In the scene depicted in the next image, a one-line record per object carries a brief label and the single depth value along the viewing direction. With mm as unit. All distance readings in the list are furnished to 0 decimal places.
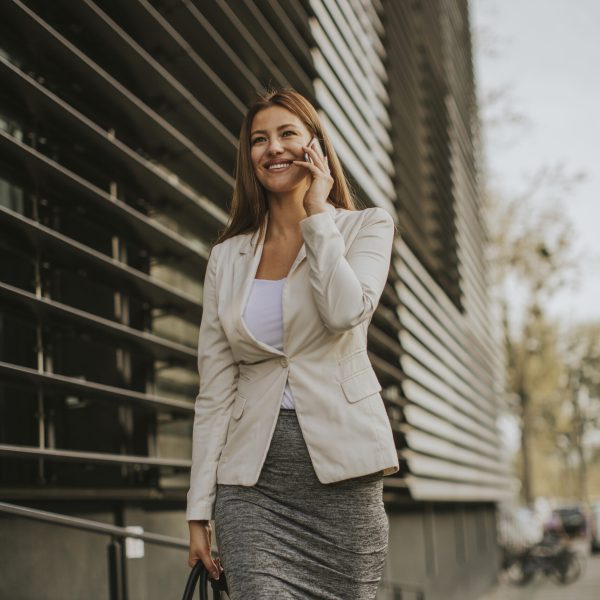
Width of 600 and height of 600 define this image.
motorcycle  18875
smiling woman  2410
